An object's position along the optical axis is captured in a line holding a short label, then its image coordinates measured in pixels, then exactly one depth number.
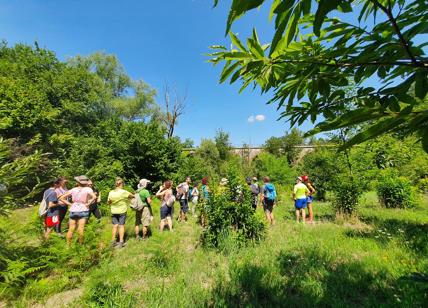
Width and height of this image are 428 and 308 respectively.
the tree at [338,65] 0.74
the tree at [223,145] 32.44
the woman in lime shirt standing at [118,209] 6.66
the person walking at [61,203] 6.70
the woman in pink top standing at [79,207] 6.12
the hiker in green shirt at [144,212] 7.29
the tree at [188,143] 39.19
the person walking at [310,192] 9.19
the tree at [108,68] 31.64
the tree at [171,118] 34.72
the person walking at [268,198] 8.83
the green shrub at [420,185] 6.18
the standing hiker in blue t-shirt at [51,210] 6.48
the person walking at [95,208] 7.97
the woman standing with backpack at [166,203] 7.88
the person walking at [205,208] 7.00
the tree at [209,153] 31.60
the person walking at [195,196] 11.53
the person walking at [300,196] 8.97
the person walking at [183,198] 9.91
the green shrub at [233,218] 6.27
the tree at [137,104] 32.66
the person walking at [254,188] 9.62
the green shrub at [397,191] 11.85
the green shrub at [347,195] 9.04
